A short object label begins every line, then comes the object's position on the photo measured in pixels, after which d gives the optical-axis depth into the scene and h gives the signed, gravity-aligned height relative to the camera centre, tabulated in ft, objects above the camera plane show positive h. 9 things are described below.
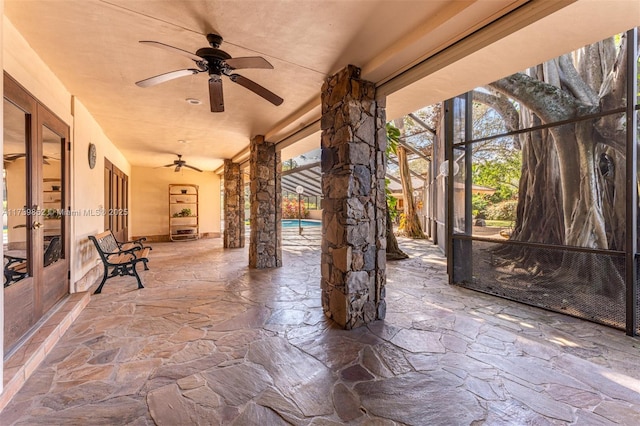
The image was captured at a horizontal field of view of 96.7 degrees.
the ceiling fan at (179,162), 22.97 +3.96
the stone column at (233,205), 24.39 +0.52
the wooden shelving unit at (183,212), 30.68 -0.11
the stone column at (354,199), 8.75 +0.39
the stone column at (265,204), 16.90 +0.42
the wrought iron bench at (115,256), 12.98 -2.39
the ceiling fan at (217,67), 6.77 +3.58
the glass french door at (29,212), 7.14 -0.03
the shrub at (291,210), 63.05 +0.24
